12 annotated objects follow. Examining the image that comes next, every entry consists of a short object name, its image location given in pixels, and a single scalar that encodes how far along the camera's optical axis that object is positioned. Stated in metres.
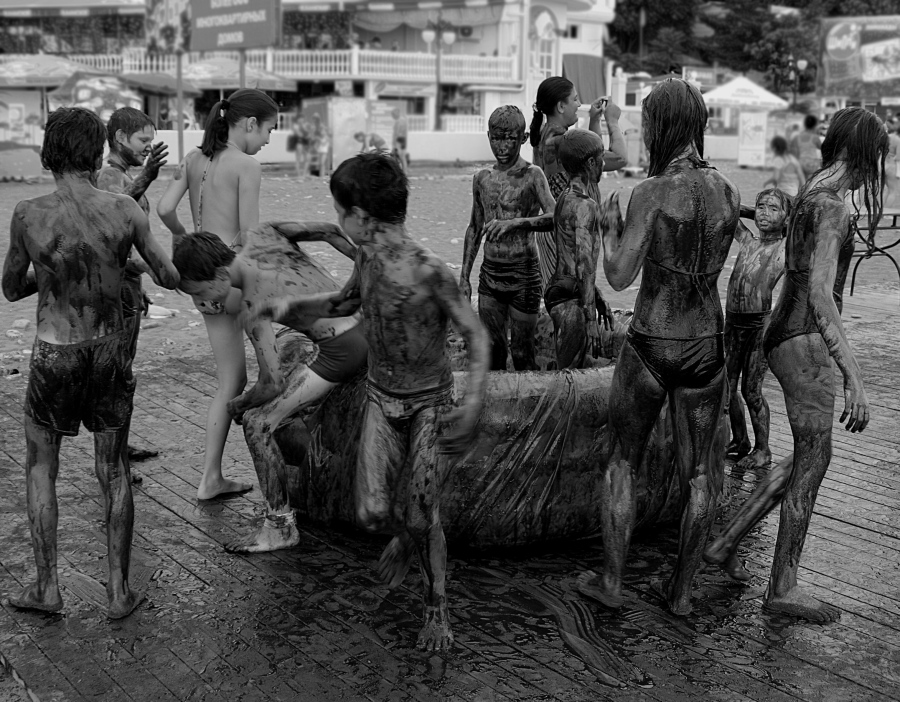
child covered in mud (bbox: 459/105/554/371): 5.70
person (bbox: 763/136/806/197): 11.03
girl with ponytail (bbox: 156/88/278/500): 4.94
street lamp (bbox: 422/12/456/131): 39.06
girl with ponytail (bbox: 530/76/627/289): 6.31
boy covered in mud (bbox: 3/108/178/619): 3.67
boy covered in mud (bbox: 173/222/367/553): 4.20
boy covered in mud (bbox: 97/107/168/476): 5.51
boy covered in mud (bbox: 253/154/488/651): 3.59
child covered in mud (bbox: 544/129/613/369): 5.24
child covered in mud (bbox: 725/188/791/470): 5.18
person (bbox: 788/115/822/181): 17.44
